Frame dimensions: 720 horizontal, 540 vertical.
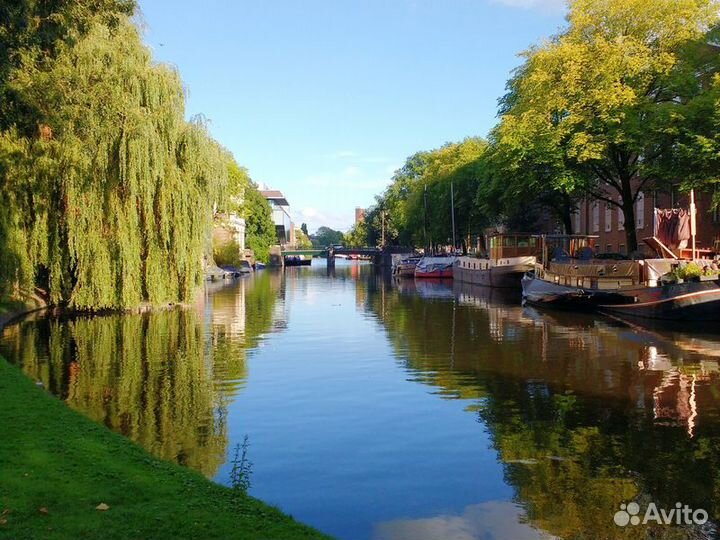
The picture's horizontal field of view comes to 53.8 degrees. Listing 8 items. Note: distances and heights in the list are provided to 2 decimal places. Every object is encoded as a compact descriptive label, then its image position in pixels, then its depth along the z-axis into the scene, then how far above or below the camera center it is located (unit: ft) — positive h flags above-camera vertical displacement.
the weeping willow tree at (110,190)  80.33 +8.44
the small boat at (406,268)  250.78 -5.04
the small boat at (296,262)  474.49 -3.95
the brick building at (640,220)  130.41 +6.77
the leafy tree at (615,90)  110.73 +25.82
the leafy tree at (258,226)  361.92 +16.19
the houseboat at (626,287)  79.10 -4.98
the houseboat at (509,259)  164.25 -1.72
